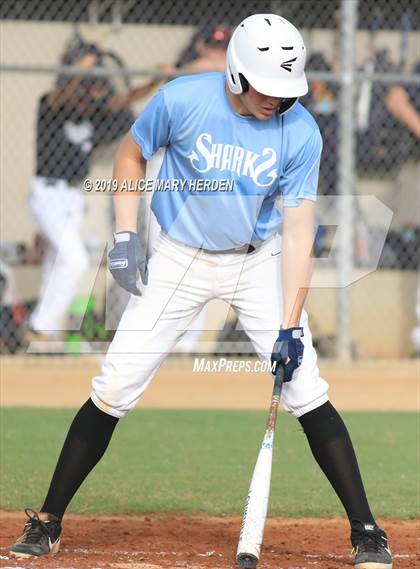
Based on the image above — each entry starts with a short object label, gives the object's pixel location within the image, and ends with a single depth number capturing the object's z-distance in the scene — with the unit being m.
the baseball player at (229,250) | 4.81
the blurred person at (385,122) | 11.59
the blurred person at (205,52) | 10.98
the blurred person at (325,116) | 11.49
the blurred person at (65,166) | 10.59
